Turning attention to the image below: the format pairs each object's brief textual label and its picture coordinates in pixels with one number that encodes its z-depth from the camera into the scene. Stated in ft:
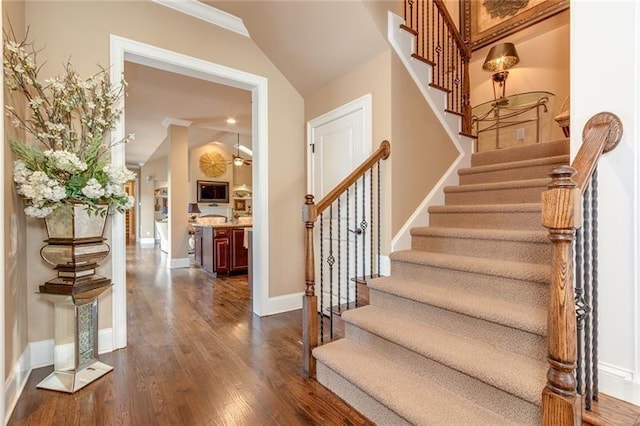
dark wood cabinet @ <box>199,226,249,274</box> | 17.99
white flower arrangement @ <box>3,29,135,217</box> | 6.36
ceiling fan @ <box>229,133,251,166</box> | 24.66
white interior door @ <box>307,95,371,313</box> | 9.65
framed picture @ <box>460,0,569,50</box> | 12.51
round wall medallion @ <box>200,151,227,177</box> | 26.07
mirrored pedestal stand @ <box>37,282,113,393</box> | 6.95
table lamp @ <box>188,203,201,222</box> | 24.12
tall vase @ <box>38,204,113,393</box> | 6.90
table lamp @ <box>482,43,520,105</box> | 12.48
